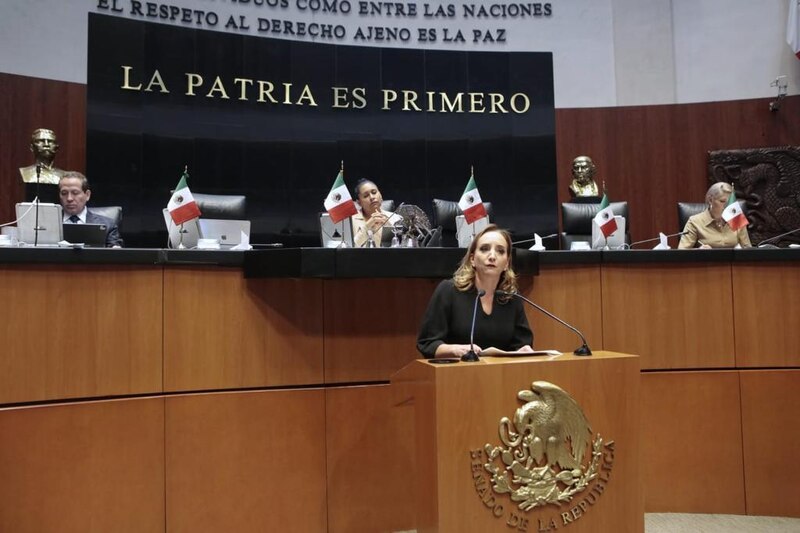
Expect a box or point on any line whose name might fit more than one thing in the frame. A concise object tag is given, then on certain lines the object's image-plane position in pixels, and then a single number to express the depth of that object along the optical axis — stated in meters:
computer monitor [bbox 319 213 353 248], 4.17
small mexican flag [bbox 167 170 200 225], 3.78
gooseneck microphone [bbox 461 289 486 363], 2.30
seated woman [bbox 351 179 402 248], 4.60
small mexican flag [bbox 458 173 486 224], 4.23
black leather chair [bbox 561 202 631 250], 5.45
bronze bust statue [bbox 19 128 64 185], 5.52
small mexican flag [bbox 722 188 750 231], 4.80
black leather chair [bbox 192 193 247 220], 4.66
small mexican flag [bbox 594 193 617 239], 4.37
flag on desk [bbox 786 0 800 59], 7.03
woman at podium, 2.81
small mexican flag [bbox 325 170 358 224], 3.70
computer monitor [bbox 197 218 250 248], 4.08
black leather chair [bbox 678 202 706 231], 5.57
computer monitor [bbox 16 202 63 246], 3.26
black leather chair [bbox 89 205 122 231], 4.72
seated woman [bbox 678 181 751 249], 5.08
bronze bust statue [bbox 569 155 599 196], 7.05
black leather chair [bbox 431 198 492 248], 5.11
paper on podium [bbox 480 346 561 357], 2.46
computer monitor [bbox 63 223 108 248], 3.35
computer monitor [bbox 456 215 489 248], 4.36
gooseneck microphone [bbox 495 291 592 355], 2.40
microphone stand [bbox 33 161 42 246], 3.22
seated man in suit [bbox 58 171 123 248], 4.40
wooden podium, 2.18
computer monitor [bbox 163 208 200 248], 3.91
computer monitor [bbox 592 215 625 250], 4.44
